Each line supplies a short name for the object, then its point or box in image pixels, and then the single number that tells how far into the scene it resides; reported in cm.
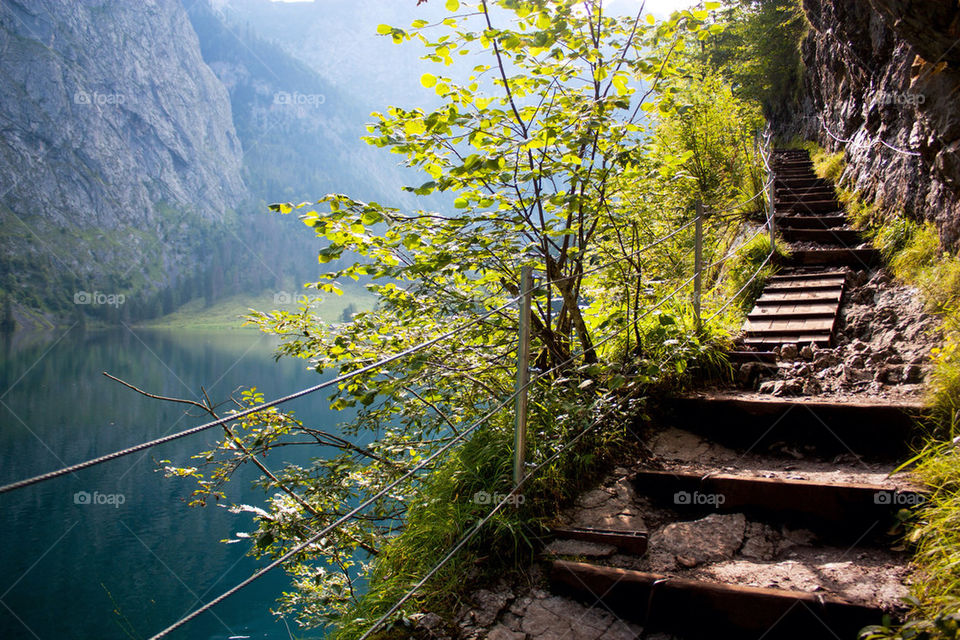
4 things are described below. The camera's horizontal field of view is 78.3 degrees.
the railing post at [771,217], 642
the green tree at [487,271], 292
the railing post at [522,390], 272
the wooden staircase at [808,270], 480
